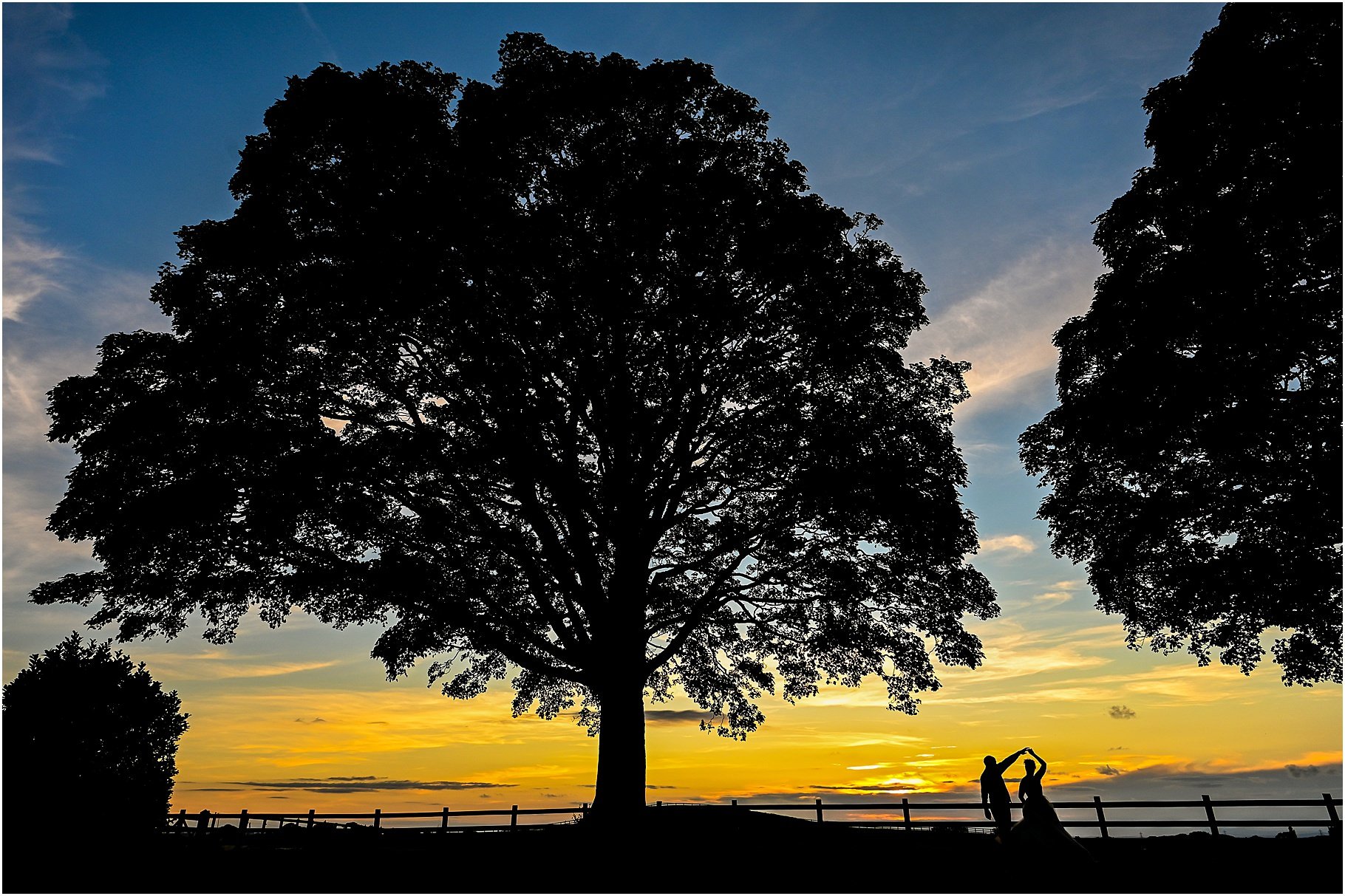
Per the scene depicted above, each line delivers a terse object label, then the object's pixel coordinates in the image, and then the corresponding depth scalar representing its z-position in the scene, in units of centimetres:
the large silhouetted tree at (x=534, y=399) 1719
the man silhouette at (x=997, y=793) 1439
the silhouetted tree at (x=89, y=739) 2330
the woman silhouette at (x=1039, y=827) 1310
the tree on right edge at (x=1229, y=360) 1688
